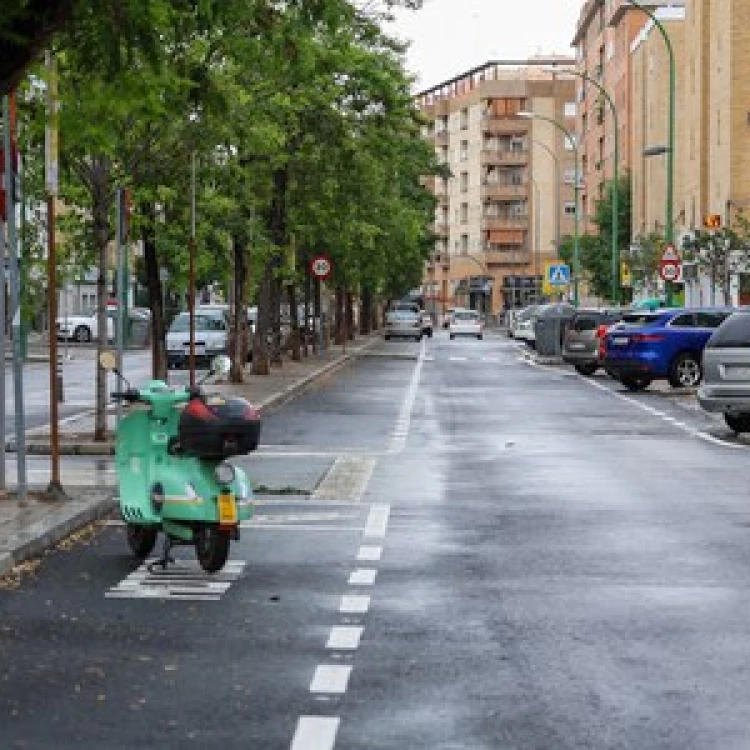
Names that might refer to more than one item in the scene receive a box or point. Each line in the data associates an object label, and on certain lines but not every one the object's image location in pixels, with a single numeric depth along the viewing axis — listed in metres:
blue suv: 40.88
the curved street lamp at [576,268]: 91.25
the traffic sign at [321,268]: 58.00
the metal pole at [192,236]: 25.92
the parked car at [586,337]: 50.69
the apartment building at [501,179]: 174.62
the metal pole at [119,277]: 22.50
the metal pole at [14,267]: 15.57
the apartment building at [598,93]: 119.44
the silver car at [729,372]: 26.98
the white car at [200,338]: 57.69
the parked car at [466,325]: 106.38
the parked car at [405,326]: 100.94
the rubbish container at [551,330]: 62.62
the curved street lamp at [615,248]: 72.56
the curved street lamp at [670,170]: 54.06
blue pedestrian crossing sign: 80.94
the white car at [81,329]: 89.56
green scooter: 12.10
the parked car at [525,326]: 78.25
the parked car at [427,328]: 116.69
